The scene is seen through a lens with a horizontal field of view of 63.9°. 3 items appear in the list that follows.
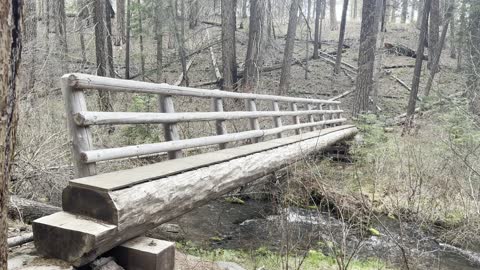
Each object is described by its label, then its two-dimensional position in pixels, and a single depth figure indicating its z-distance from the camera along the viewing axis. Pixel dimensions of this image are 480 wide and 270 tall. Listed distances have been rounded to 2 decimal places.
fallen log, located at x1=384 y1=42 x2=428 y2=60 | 26.62
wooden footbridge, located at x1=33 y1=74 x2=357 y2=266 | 2.87
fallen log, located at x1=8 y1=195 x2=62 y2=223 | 4.66
